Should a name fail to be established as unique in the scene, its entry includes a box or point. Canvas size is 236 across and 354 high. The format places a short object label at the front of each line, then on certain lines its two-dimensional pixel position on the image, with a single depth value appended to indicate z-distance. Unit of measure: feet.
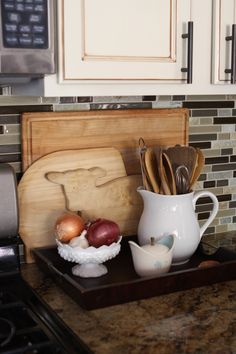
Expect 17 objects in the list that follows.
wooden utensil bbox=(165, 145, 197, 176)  4.55
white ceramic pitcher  4.50
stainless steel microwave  3.27
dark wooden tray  3.79
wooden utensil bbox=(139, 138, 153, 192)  4.60
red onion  4.23
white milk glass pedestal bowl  4.19
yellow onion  4.30
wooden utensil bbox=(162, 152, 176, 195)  4.43
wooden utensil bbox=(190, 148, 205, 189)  4.58
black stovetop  3.26
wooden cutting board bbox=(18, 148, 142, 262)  4.72
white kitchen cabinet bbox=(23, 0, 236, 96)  3.71
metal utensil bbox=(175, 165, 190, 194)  4.51
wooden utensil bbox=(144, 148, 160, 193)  4.55
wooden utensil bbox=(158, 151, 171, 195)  4.42
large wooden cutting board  4.67
